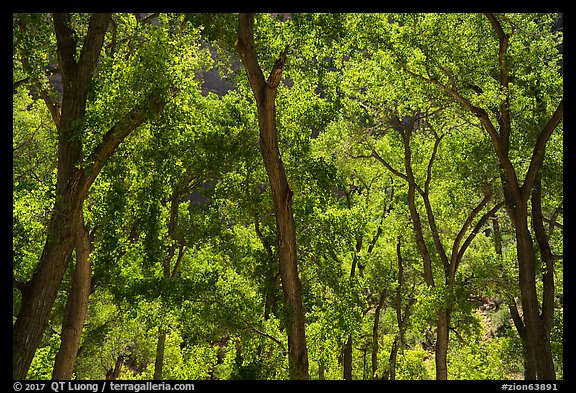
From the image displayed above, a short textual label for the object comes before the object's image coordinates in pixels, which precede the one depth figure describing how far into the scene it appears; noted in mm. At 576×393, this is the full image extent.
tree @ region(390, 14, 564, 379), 10086
